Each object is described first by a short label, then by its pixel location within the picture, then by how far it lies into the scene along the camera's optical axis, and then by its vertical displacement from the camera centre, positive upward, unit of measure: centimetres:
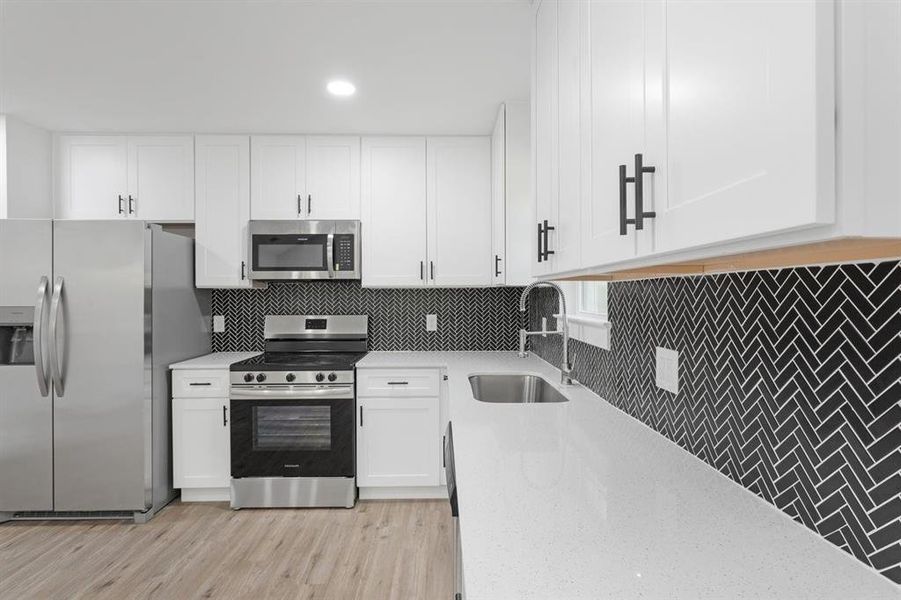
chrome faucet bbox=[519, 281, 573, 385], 216 -25
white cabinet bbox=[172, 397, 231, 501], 294 -87
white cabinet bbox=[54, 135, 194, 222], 322 +81
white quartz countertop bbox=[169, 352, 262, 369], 295 -39
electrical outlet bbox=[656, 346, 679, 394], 135 -21
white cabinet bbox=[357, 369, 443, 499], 296 -87
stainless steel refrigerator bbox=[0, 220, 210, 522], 268 -44
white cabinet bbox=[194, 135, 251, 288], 323 +63
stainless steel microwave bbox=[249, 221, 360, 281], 320 +32
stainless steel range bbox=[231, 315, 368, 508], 287 -81
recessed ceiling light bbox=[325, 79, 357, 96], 248 +110
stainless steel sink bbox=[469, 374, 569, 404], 253 -48
